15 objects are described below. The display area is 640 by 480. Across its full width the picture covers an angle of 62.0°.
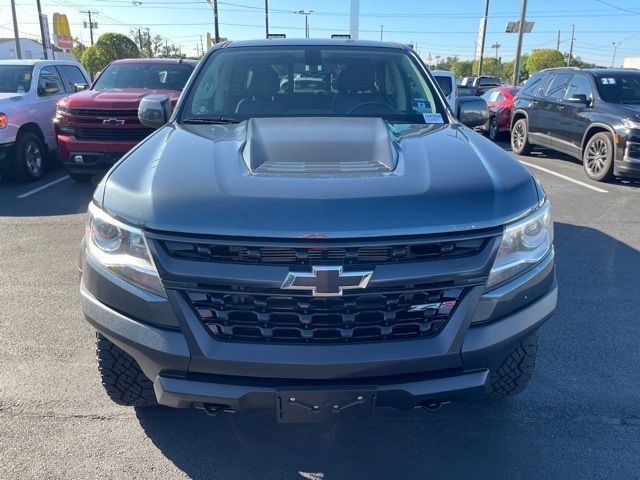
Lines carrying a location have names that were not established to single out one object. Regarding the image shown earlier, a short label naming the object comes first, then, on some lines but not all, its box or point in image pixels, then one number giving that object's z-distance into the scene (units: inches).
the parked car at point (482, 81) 1138.5
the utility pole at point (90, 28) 2865.4
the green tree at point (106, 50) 1605.6
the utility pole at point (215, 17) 1187.4
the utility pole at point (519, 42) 943.7
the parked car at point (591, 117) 319.0
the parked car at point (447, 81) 430.9
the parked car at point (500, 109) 513.7
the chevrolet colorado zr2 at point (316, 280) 74.0
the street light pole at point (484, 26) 1137.4
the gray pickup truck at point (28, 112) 310.7
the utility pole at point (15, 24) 1307.8
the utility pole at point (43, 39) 1122.1
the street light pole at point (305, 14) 2434.1
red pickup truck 293.9
